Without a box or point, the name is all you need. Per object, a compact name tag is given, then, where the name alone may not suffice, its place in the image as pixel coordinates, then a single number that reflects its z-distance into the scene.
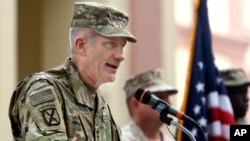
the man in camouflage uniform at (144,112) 9.42
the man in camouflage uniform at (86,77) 6.22
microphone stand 6.37
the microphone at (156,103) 6.37
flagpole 10.18
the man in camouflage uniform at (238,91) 10.49
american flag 10.10
